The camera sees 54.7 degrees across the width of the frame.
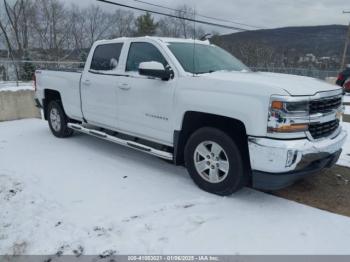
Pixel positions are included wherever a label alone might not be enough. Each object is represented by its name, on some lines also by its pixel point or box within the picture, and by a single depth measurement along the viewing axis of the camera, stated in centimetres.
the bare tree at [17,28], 3847
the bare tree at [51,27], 4231
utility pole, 3034
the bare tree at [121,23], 4991
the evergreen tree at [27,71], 2030
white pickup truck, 355
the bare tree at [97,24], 4903
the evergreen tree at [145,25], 4681
